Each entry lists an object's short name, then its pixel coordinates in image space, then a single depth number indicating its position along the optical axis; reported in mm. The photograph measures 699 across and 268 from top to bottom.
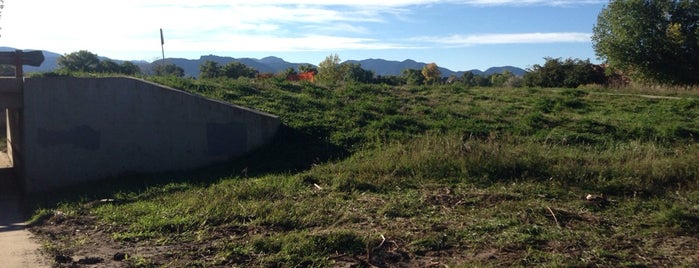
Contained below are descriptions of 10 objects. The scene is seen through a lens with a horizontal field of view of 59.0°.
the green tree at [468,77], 65588
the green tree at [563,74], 35188
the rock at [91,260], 5957
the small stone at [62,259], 6094
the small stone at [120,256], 5957
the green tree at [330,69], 51075
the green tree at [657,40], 35531
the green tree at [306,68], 63844
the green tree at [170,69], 33562
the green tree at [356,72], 46938
